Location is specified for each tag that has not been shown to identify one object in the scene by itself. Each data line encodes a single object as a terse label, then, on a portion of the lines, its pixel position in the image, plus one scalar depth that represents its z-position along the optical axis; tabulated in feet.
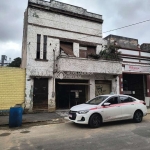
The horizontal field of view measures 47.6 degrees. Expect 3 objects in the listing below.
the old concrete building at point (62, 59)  44.78
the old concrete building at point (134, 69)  55.98
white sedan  27.45
